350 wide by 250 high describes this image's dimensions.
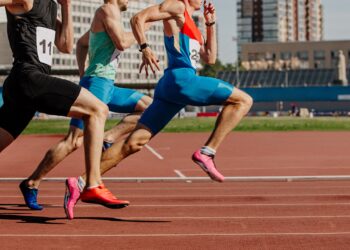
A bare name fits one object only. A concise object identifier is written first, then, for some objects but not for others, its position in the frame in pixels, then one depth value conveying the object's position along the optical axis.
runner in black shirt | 8.31
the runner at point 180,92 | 9.49
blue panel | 146.17
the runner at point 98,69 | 9.79
